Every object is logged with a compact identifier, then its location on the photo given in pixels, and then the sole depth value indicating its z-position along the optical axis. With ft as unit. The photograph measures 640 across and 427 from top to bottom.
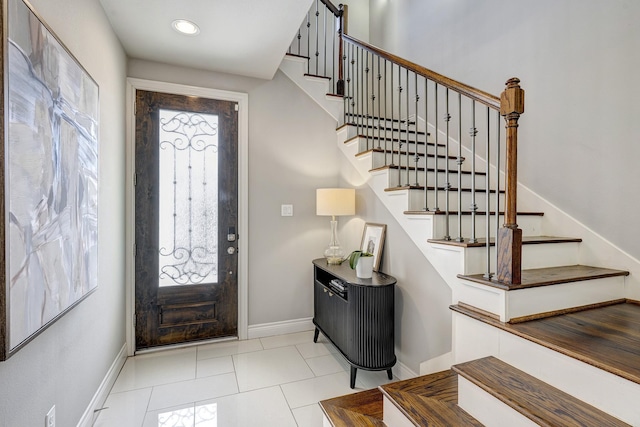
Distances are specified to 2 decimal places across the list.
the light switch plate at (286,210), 10.37
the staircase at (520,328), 3.70
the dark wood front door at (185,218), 8.98
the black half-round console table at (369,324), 7.22
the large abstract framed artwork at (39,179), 3.36
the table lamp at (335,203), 9.23
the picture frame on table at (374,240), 8.44
